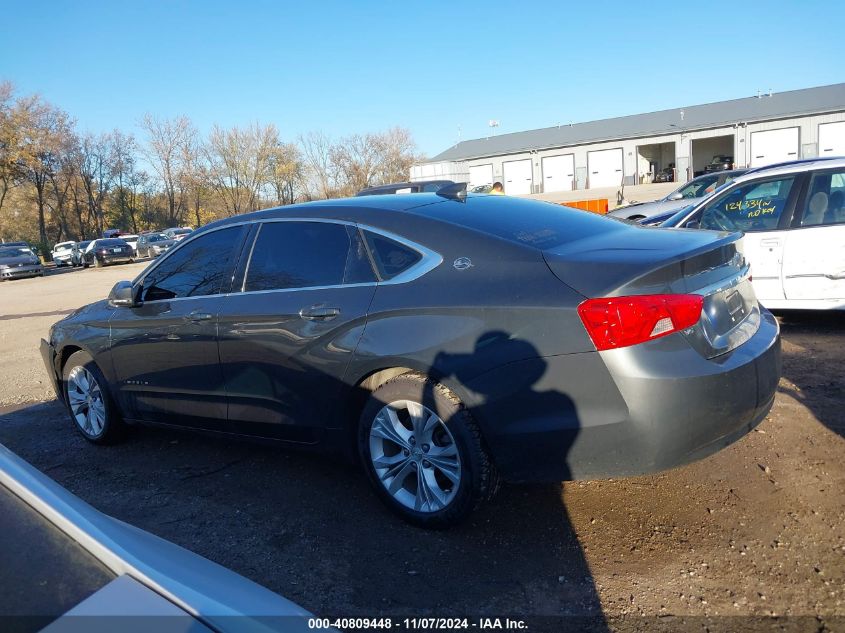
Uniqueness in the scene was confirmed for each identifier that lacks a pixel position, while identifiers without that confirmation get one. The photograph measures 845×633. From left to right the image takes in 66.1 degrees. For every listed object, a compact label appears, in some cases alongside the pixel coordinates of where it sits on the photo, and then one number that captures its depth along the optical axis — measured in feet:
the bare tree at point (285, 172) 181.16
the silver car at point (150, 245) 116.67
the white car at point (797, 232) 20.71
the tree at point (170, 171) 179.93
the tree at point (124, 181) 191.83
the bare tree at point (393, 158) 188.34
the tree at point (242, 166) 176.96
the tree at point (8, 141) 139.13
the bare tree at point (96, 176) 186.19
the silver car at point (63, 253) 121.87
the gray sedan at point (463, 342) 9.28
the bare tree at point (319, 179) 185.47
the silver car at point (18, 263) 90.99
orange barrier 67.74
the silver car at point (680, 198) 38.65
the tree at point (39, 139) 143.02
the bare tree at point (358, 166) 185.16
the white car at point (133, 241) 114.66
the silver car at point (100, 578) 4.67
